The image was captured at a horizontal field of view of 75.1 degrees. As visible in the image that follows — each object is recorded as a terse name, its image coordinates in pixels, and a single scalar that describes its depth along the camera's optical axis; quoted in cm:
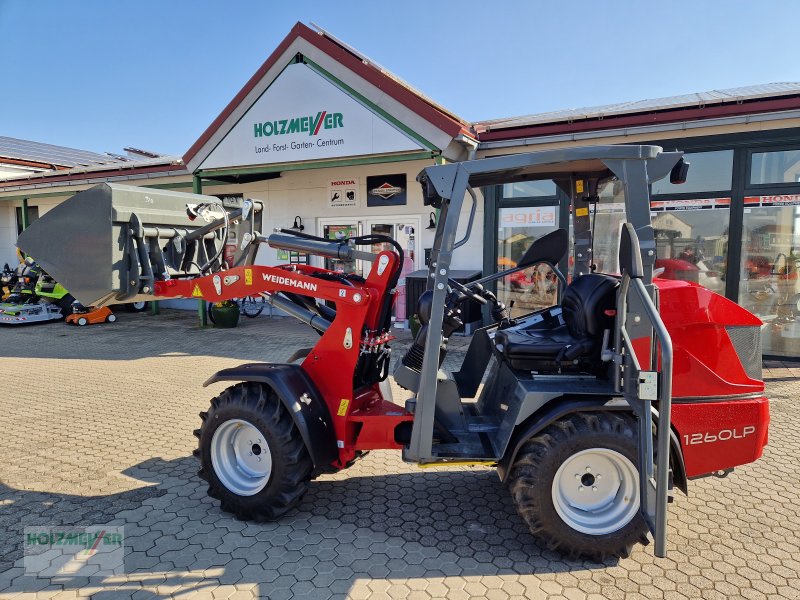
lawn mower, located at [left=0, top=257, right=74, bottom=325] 1167
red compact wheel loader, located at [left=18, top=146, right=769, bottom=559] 286
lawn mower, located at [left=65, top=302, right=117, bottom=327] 1171
